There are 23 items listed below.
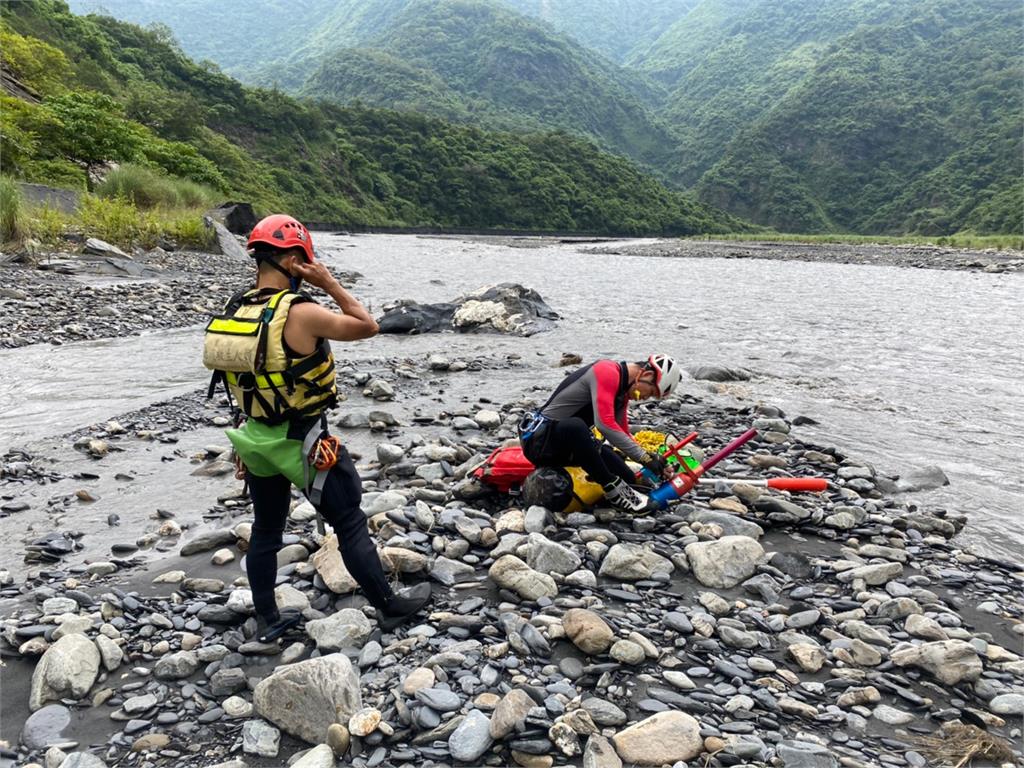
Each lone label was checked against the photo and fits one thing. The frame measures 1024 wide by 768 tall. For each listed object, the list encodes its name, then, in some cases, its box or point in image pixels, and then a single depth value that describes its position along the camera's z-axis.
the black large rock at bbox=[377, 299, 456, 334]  17.84
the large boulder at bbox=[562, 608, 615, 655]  4.16
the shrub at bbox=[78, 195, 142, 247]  24.95
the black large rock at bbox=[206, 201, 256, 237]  40.94
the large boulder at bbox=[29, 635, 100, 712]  3.76
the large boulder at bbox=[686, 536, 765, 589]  5.20
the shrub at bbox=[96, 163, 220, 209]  31.33
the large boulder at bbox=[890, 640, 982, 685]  4.03
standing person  3.82
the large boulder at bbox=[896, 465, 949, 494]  7.67
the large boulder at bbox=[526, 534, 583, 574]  5.17
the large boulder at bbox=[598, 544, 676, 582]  5.16
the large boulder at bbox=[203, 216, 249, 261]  29.66
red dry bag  6.63
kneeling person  6.27
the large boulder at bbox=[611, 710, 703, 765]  3.29
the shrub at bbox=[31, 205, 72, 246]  21.70
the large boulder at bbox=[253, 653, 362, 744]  3.49
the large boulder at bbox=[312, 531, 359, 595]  4.88
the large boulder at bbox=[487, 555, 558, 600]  4.81
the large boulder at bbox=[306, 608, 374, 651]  4.30
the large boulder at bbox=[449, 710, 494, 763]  3.32
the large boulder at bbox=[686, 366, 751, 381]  13.30
